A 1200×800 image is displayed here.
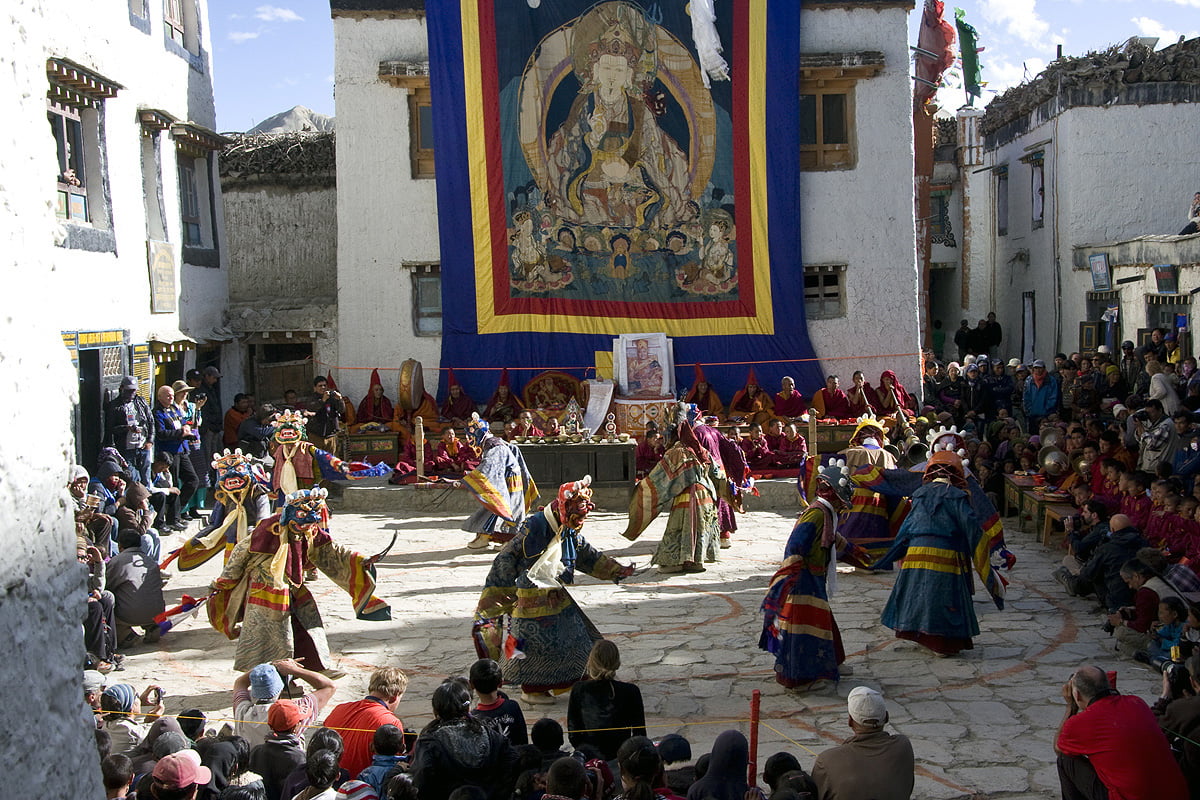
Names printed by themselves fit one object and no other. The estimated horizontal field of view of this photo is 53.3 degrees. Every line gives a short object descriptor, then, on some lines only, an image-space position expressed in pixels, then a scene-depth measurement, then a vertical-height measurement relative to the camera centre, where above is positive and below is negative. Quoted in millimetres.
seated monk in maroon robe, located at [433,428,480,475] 15391 -1727
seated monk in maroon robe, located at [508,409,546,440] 15715 -1429
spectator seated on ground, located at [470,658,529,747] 5785 -1895
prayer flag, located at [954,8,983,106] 25000 +5305
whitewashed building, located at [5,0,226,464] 13406 +1833
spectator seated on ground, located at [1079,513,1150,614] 9174 -2092
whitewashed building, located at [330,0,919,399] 18062 +1874
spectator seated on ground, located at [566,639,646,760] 6000 -1986
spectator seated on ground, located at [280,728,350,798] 5043 -1781
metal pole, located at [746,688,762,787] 5337 -1942
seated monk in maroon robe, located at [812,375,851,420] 17078 -1353
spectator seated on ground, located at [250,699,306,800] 5539 -1967
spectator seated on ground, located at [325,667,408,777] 5691 -1896
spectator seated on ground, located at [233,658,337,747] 6297 -2008
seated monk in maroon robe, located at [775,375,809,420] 16969 -1329
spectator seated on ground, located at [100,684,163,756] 5883 -1966
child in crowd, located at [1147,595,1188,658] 7613 -2132
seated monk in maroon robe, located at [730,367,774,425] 16922 -1349
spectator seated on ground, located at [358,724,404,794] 5129 -1870
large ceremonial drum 17422 -922
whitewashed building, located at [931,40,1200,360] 19078 +2011
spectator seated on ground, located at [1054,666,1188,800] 5121 -1960
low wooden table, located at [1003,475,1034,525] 12727 -2076
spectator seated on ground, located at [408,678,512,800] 4891 -1812
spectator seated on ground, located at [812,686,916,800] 5285 -2034
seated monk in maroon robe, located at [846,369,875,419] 17031 -1316
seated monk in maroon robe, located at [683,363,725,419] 17297 -1256
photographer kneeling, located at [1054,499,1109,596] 10064 -2094
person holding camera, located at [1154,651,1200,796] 5453 -1992
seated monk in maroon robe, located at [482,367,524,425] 17328 -1249
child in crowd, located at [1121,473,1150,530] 9877 -1706
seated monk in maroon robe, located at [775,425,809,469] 15758 -1871
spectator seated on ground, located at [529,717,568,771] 5387 -1885
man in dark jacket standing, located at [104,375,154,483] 12820 -1001
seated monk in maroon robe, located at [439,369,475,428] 17328 -1226
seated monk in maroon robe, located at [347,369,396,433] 17328 -1205
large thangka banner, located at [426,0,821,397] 17797 +1824
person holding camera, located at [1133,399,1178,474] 11602 -1422
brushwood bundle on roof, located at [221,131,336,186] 20000 +2831
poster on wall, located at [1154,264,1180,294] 16391 +219
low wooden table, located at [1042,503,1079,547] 11445 -2079
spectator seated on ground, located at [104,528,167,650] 9055 -1958
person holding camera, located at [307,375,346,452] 16484 -1215
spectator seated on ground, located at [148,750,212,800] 4676 -1741
